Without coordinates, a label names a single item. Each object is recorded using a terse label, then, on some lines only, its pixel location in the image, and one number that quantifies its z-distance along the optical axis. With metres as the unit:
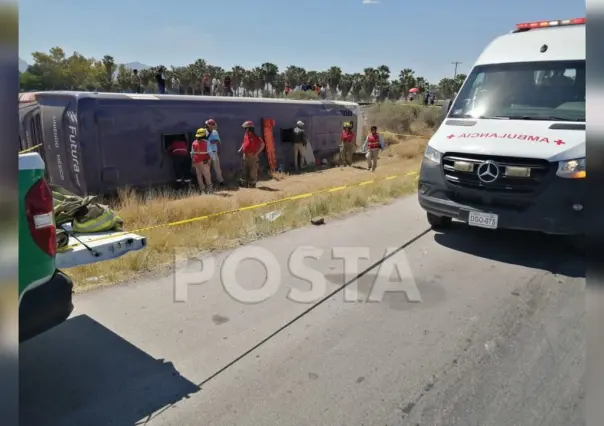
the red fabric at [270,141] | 14.42
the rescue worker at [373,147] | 15.12
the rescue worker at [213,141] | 12.11
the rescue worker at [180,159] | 11.61
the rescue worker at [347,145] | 17.38
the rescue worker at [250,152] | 12.65
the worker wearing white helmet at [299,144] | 15.55
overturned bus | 9.84
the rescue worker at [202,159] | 11.54
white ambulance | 4.95
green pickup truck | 2.54
